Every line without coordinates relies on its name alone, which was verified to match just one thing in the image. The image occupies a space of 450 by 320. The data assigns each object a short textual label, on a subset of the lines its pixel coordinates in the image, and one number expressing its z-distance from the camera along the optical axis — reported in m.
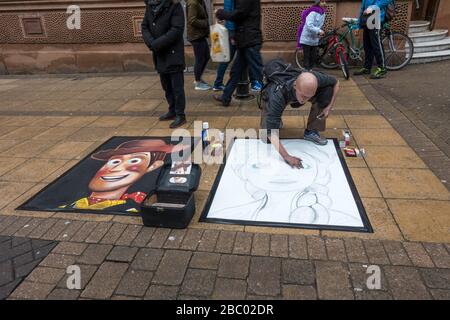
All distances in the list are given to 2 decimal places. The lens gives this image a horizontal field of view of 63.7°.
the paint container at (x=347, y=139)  4.09
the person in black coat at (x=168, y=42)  4.48
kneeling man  3.52
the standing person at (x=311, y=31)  6.60
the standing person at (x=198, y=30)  5.98
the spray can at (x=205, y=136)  4.32
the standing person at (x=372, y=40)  6.57
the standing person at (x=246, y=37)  5.07
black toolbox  2.78
